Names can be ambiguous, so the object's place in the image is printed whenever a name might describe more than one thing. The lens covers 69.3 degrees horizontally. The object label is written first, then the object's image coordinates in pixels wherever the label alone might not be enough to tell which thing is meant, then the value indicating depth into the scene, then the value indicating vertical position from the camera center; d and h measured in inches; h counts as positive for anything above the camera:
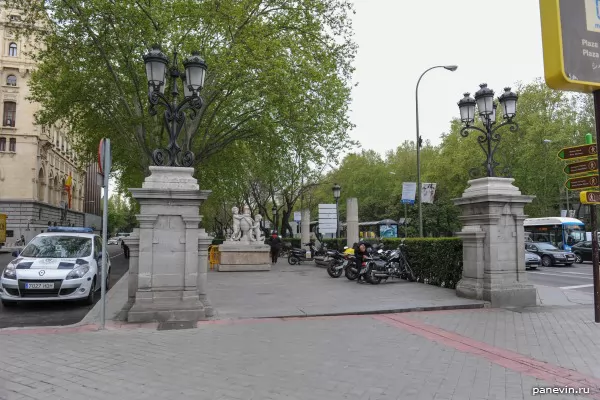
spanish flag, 2095.6 +227.0
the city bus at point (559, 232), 1239.5 +11.7
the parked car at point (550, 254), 962.1 -41.7
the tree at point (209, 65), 625.3 +261.6
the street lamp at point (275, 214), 1400.3 +63.6
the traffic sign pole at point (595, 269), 293.1 -22.0
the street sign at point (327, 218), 925.2 +33.2
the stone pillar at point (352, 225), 850.1 +17.2
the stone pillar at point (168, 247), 300.4 -10.8
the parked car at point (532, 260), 878.4 -49.1
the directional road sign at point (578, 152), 282.7 +57.4
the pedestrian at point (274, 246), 920.9 -27.7
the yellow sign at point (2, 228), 1325.4 +5.7
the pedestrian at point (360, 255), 536.4 -26.4
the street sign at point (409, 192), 794.2 +77.2
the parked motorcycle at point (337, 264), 609.5 -43.1
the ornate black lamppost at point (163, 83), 320.2 +109.9
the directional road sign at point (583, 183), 292.7 +37.0
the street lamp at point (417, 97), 750.9 +256.6
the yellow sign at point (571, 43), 144.9 +65.4
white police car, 345.1 -34.3
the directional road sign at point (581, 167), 286.4 +47.4
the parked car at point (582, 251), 1067.9 -37.2
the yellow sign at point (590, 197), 295.8 +27.1
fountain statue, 751.7 -28.9
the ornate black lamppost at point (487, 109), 416.2 +125.4
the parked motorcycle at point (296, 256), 894.6 -47.0
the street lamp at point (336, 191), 959.2 +94.7
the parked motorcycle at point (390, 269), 511.8 -41.6
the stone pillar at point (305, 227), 1083.9 +15.9
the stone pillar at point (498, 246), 380.5 -9.7
